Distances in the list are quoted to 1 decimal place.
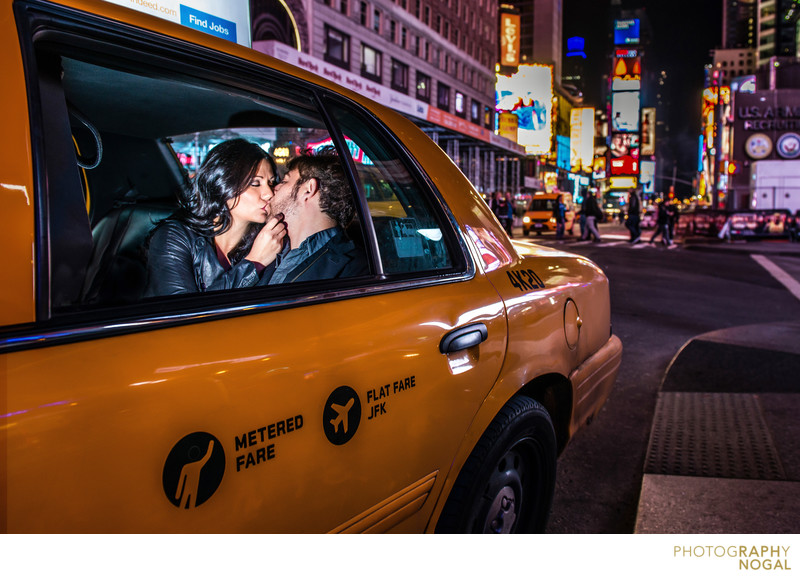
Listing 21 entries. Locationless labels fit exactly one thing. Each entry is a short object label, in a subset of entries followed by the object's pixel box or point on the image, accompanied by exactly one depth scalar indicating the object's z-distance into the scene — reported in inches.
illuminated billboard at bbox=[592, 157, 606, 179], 5048.2
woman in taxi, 75.7
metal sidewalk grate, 131.3
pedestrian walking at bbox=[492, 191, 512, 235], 952.3
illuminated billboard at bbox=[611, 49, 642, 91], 3946.9
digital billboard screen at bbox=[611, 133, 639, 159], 4025.6
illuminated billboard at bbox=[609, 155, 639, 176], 3991.1
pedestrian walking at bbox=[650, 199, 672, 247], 812.6
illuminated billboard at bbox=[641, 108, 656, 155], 5226.4
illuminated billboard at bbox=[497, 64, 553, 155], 3467.0
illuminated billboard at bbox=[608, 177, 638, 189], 3993.6
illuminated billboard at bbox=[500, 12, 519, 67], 2967.5
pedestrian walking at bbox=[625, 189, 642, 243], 858.8
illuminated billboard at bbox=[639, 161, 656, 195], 5334.6
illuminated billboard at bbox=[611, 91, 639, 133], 3932.1
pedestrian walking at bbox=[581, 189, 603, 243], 871.1
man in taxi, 76.5
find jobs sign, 139.3
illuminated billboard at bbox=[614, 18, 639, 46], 4252.0
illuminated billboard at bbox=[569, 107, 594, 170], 4650.6
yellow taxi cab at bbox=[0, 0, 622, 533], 41.3
